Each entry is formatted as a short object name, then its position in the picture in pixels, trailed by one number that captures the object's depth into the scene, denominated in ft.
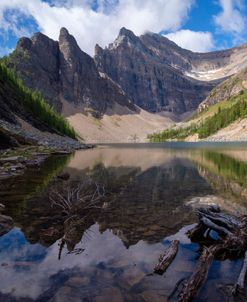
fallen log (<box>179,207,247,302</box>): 23.63
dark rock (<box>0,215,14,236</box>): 37.24
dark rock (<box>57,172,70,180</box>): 84.36
